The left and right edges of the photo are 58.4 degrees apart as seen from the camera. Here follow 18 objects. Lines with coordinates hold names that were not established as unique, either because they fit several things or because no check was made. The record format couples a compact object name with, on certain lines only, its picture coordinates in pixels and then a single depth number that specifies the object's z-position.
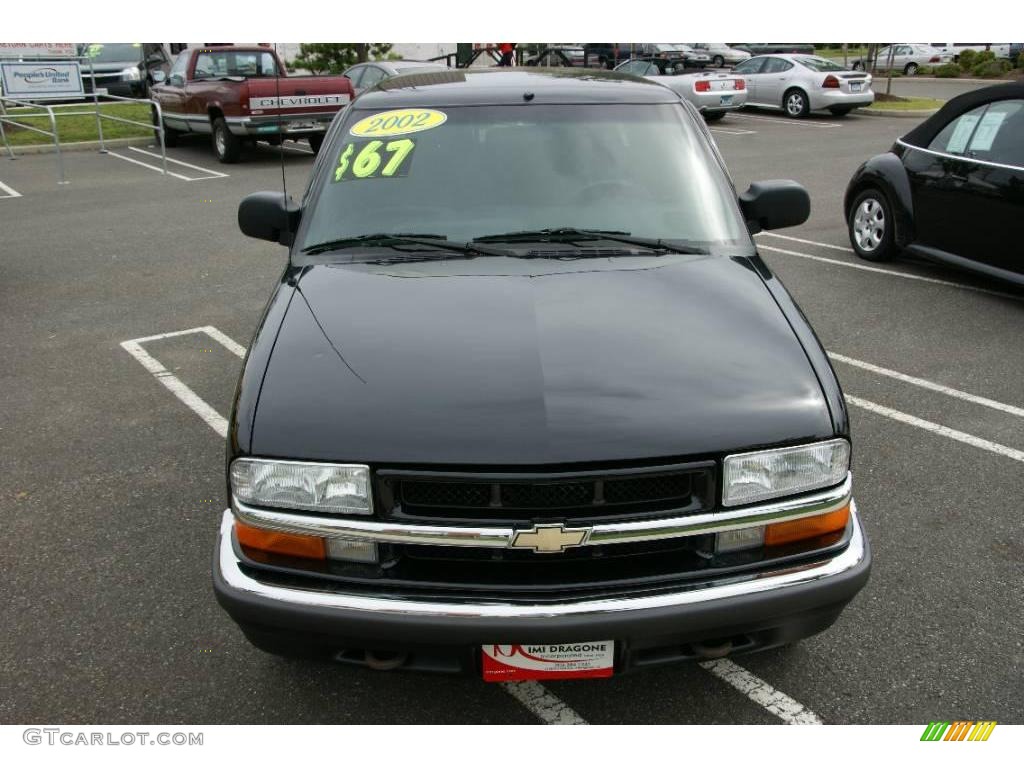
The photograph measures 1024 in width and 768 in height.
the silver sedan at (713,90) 19.80
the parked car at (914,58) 38.81
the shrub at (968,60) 36.84
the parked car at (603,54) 30.49
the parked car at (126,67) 24.67
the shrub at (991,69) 34.44
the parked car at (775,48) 39.00
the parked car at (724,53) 33.66
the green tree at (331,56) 22.58
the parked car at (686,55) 26.03
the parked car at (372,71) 15.23
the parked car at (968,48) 39.69
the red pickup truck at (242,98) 13.93
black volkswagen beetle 6.78
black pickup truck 2.37
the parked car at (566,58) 28.54
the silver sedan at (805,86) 20.84
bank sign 14.70
